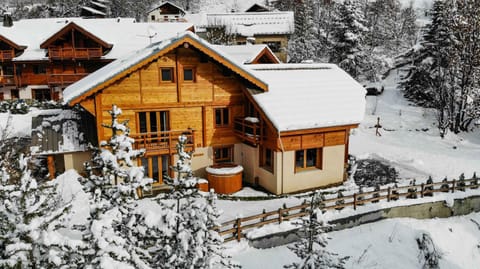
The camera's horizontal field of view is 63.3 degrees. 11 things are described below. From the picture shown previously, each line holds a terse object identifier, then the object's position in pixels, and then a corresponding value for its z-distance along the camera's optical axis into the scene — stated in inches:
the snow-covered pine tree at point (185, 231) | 318.0
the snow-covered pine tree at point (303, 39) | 1909.4
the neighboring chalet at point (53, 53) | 1321.4
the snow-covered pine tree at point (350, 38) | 1480.1
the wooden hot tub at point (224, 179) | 756.6
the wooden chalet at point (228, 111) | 724.0
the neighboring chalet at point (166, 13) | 2522.1
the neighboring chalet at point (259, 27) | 1878.7
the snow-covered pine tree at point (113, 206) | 265.1
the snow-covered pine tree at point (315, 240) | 412.5
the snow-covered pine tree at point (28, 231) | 256.7
